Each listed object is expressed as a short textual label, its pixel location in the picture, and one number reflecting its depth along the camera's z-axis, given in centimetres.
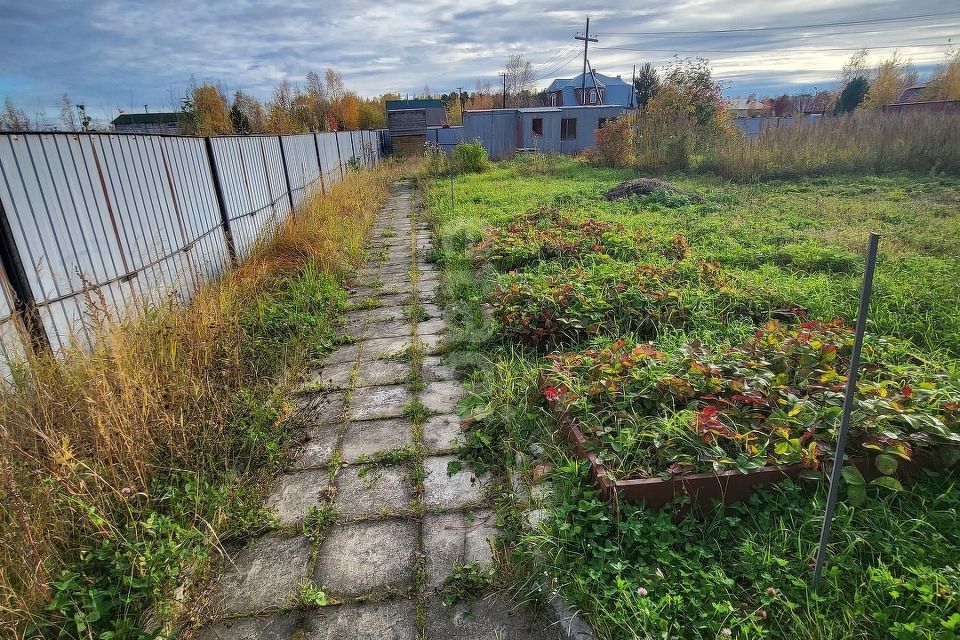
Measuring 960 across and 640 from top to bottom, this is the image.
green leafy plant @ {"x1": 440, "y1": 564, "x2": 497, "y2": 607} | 176
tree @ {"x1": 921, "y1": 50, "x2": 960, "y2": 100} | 2441
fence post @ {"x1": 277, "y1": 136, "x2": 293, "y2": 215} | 692
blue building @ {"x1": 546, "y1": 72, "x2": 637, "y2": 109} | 4003
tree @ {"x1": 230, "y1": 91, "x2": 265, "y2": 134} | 1854
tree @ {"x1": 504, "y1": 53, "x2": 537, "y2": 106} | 5247
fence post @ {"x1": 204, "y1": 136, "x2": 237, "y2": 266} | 460
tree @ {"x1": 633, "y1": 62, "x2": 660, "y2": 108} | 4294
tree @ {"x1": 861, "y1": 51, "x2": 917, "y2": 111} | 3266
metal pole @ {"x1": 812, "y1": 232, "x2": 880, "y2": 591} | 141
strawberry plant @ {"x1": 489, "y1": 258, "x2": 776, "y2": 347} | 343
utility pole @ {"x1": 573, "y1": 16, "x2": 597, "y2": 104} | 3666
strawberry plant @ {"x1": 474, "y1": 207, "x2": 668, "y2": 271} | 509
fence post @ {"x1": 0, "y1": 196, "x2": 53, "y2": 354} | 219
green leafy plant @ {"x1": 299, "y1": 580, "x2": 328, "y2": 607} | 175
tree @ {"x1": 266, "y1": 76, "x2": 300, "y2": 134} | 1762
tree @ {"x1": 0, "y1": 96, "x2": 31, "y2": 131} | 692
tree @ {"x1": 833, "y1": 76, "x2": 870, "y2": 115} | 2969
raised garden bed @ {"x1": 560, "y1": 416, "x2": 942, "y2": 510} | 194
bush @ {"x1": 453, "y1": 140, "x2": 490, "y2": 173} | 1533
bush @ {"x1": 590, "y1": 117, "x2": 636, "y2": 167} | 1462
